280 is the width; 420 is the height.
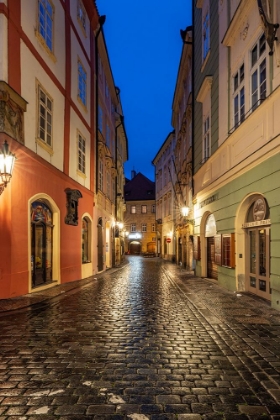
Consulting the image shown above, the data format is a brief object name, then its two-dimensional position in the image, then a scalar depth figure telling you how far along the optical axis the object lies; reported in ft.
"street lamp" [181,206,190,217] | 68.12
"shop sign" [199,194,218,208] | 45.98
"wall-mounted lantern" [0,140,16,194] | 28.50
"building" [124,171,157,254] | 196.75
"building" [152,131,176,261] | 122.01
